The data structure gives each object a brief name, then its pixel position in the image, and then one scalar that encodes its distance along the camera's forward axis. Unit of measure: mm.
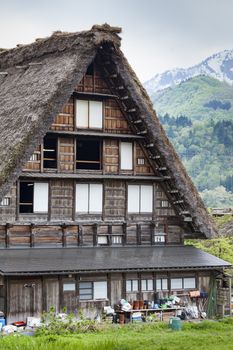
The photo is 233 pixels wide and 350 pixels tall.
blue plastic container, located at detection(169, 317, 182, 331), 26922
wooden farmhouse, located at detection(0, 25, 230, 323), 29859
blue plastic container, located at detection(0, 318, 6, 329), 27727
